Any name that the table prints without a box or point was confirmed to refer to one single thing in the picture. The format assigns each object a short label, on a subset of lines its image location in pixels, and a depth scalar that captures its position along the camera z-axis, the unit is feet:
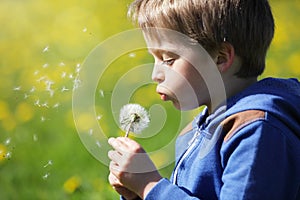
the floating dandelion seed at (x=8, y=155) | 13.69
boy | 7.18
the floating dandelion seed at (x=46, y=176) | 13.12
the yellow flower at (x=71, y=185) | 13.12
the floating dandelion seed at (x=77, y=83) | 13.00
